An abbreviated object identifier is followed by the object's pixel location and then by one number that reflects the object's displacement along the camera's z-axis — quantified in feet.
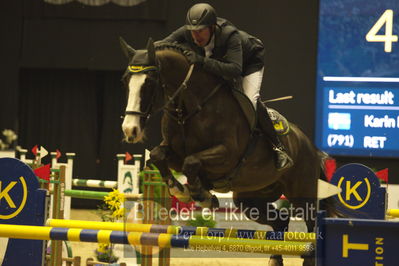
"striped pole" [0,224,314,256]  21.89
